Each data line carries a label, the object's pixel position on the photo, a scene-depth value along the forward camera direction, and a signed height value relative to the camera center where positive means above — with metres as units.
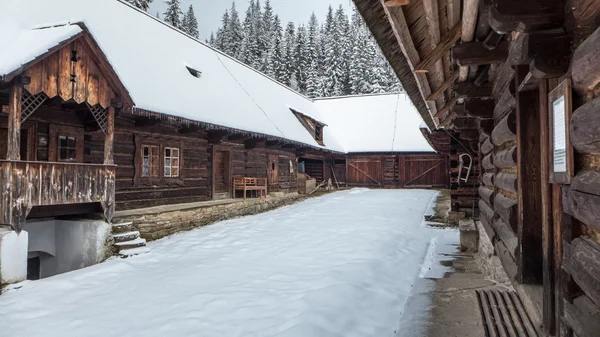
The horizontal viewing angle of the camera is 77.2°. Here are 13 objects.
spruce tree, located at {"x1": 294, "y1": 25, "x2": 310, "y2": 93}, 47.56 +15.28
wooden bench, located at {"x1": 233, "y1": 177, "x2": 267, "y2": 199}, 14.90 -0.38
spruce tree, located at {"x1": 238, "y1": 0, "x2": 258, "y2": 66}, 51.00 +17.73
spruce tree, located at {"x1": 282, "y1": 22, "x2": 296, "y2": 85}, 47.47 +15.20
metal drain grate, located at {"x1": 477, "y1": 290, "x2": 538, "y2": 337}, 3.66 -1.55
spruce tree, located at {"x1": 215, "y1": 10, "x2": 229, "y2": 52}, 55.95 +21.78
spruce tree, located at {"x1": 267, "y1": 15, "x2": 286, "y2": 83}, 47.09 +14.48
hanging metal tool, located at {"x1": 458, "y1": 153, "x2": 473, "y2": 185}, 11.33 +0.21
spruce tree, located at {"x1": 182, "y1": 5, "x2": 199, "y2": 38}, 52.77 +22.70
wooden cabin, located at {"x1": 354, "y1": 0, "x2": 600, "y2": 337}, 2.04 +0.49
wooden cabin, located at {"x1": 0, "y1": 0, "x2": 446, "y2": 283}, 6.70 +1.35
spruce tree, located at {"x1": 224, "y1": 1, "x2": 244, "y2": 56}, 53.94 +20.36
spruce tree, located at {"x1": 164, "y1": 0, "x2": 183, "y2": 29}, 41.47 +18.21
